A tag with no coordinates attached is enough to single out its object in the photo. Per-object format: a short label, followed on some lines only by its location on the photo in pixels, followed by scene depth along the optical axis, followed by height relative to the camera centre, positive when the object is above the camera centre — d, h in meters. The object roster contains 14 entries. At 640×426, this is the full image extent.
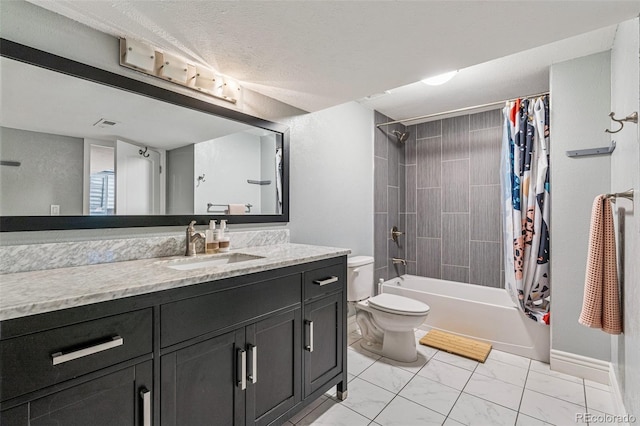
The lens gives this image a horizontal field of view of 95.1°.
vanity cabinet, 0.82 -0.52
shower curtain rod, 2.59 +0.97
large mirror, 1.18 +0.32
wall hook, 1.26 +0.42
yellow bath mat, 2.39 -1.14
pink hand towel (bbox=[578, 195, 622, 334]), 1.49 -0.35
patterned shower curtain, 2.40 +0.07
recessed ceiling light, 2.12 +0.98
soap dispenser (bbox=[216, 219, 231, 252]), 1.79 -0.15
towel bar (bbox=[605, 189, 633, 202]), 1.35 +0.08
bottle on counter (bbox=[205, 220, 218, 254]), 1.73 -0.16
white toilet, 2.27 -0.82
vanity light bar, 1.43 +0.78
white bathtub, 2.38 -0.93
